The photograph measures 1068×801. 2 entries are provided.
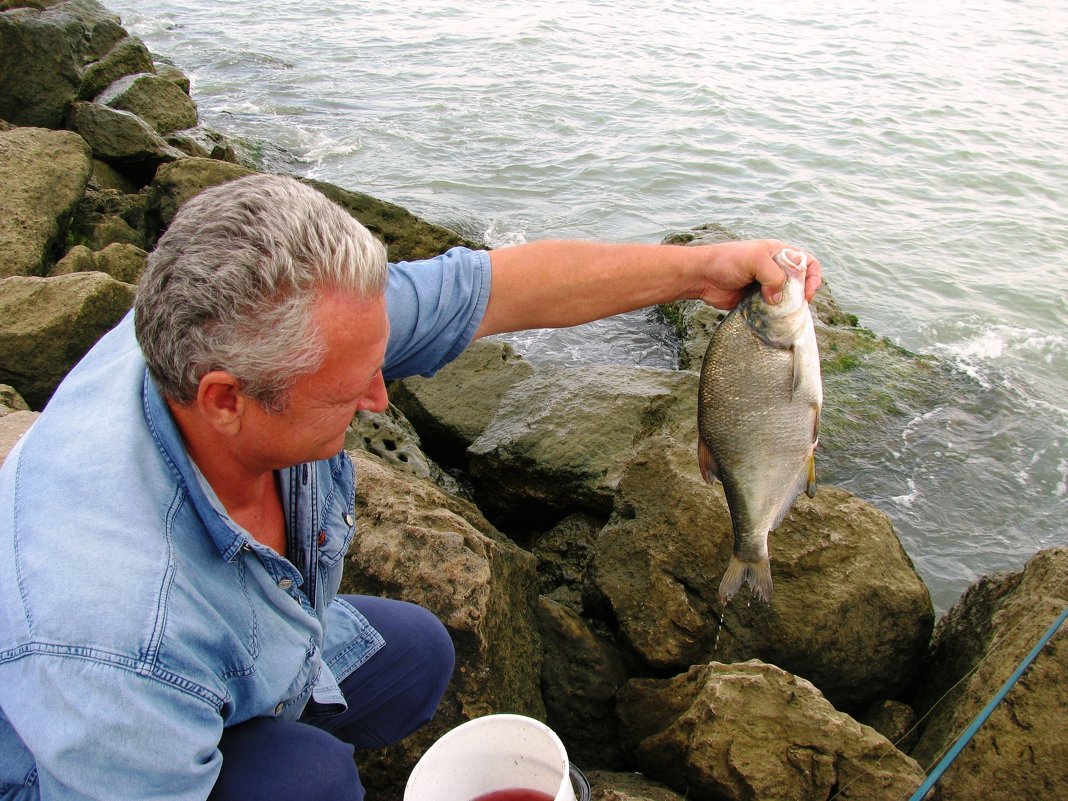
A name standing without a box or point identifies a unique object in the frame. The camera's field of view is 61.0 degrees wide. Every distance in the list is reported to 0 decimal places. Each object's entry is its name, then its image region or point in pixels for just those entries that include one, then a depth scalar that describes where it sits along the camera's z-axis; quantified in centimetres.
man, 170
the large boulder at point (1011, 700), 291
